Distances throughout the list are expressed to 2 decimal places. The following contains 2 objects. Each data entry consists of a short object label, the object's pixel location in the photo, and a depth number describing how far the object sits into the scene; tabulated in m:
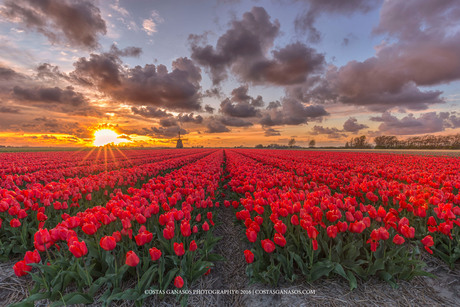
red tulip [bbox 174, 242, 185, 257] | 2.81
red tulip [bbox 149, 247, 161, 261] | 2.67
